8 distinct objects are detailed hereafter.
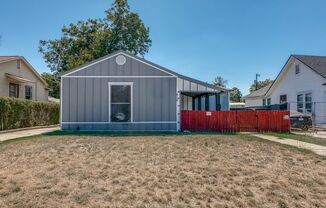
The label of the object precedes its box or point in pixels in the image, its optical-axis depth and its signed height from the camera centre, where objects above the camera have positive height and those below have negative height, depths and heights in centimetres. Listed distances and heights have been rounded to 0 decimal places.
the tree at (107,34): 3131 +1012
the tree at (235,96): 5816 +364
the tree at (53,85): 4000 +444
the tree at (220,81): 6269 +783
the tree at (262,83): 5322 +624
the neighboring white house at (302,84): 1758 +224
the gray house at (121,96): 1233 +79
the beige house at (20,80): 1925 +276
